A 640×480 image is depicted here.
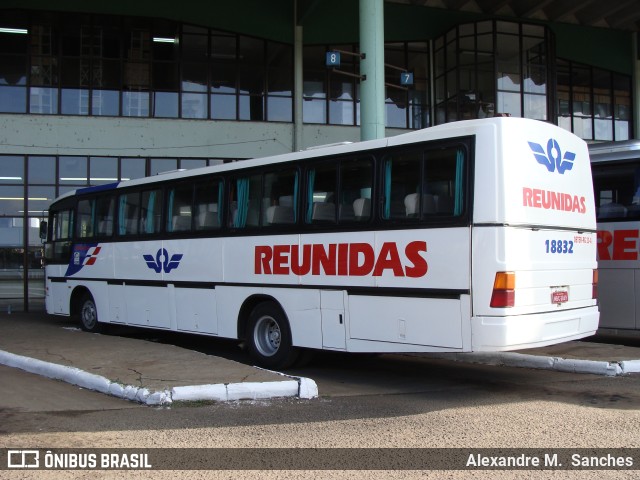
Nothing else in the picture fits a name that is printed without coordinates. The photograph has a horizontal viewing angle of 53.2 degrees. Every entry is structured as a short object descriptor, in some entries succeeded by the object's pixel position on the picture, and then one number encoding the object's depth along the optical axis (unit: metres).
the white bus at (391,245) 7.00
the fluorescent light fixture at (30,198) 19.35
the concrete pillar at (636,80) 25.04
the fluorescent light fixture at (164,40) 20.47
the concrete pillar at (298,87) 20.67
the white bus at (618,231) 10.91
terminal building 19.47
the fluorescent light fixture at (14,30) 19.48
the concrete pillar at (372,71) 14.21
